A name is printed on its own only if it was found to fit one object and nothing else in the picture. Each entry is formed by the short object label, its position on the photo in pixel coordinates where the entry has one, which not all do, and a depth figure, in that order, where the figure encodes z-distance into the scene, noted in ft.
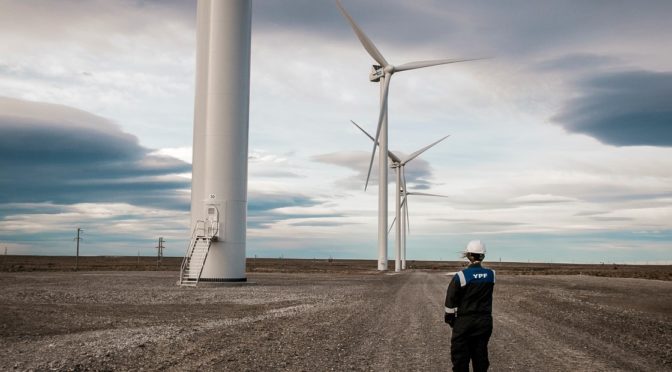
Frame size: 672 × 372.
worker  29.94
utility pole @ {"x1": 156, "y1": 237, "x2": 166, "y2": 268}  323.98
